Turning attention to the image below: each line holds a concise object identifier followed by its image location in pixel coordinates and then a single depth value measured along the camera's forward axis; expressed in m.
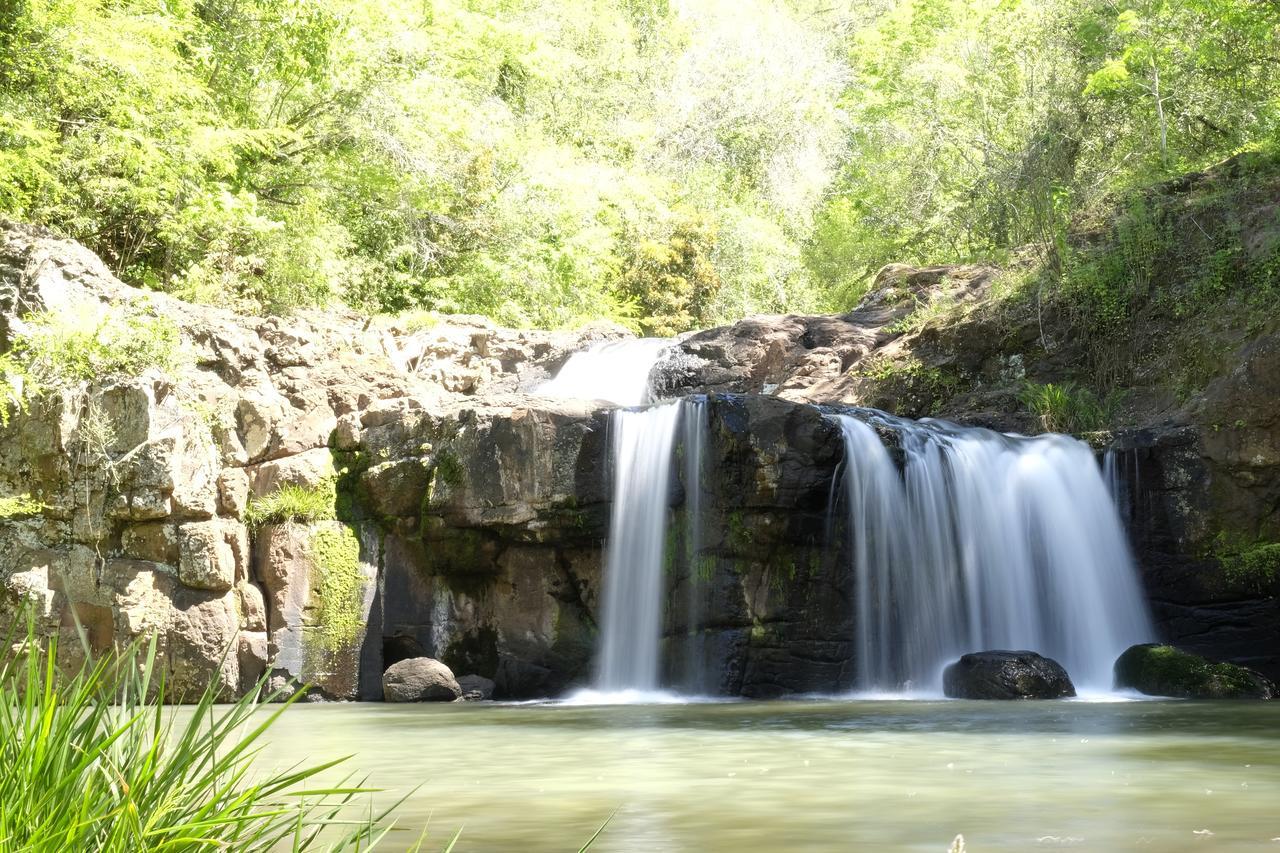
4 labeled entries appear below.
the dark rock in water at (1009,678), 12.08
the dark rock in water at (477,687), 14.68
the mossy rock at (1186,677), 12.04
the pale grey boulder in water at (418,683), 14.29
